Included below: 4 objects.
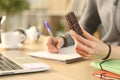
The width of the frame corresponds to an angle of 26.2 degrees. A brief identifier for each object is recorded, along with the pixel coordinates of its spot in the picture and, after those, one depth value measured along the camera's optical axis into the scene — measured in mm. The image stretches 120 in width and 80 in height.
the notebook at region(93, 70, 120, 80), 762
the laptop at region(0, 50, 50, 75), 819
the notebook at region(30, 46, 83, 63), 1018
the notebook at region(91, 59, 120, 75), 776
